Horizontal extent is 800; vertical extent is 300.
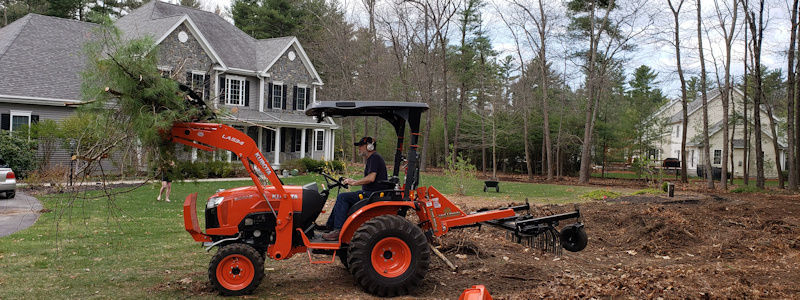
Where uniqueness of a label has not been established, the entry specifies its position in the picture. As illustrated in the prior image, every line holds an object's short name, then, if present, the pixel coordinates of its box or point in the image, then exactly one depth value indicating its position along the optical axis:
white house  41.28
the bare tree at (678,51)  27.75
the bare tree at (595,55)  30.12
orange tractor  6.03
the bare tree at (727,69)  26.58
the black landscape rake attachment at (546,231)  6.92
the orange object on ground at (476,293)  3.50
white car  15.03
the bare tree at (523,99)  33.00
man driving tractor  6.58
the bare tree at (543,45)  31.33
